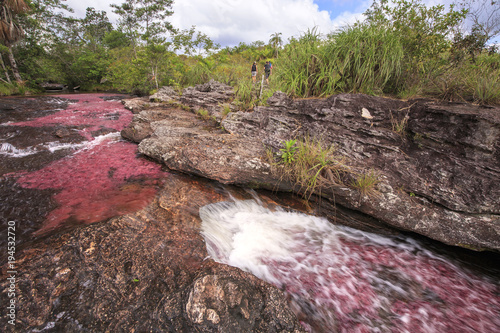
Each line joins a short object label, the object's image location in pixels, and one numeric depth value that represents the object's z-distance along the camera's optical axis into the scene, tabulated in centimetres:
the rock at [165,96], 1052
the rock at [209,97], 767
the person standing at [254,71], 976
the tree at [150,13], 2180
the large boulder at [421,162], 288
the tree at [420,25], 430
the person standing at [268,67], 1023
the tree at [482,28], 421
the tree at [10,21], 1235
